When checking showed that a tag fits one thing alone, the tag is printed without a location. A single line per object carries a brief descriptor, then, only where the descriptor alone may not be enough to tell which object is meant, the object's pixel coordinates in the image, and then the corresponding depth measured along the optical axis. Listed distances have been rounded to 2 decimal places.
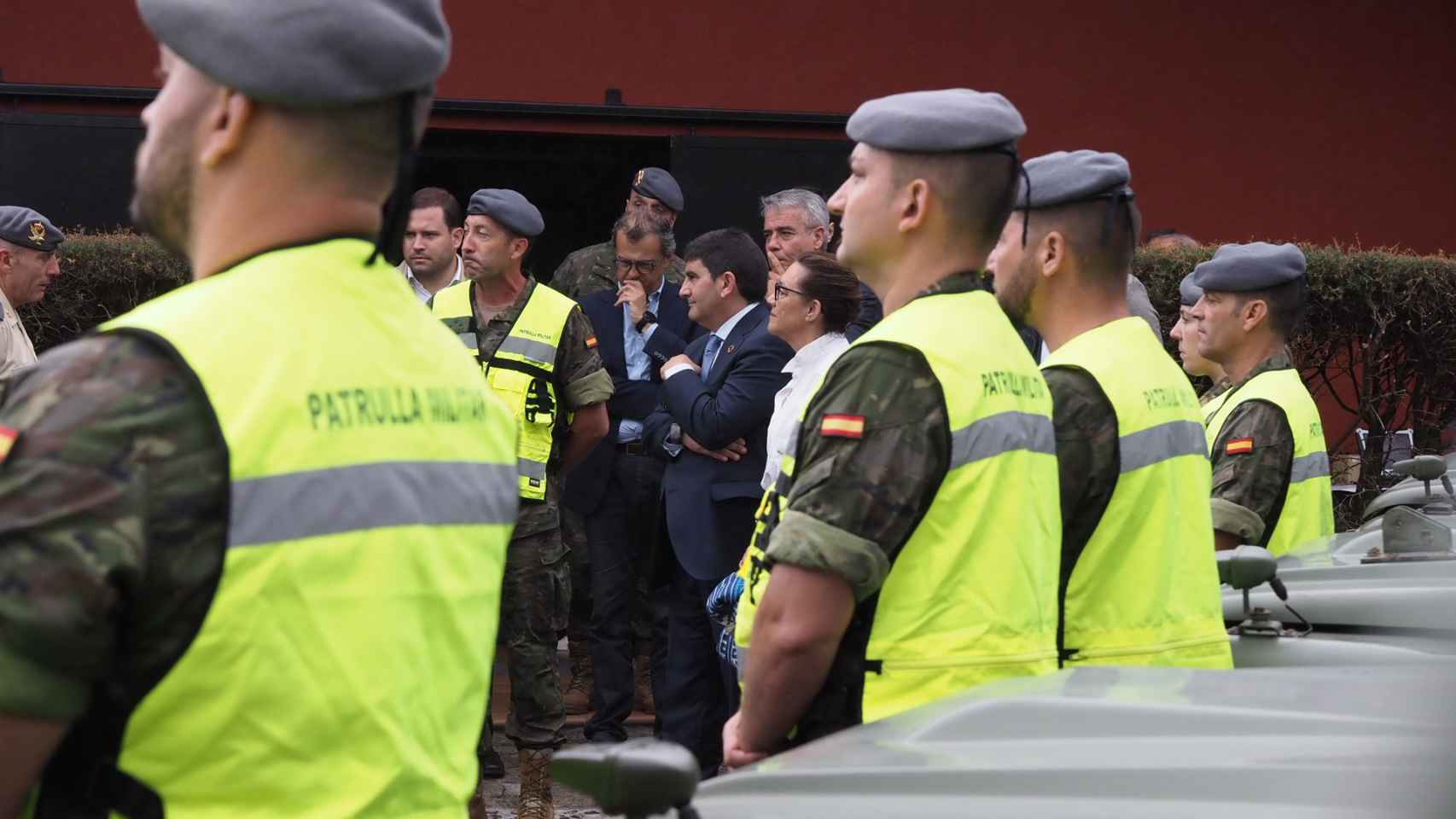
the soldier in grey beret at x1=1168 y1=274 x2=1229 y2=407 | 6.61
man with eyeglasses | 8.39
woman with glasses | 5.77
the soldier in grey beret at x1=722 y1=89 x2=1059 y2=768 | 3.11
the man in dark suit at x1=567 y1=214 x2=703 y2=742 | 7.44
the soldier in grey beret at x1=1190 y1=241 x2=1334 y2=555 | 5.67
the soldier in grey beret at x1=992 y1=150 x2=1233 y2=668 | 3.79
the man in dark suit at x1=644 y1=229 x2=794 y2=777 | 6.51
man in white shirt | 7.66
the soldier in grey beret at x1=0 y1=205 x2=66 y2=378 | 7.48
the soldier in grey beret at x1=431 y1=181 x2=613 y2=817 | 6.46
